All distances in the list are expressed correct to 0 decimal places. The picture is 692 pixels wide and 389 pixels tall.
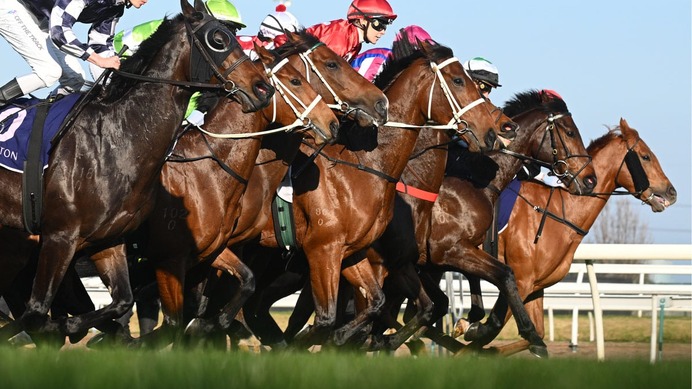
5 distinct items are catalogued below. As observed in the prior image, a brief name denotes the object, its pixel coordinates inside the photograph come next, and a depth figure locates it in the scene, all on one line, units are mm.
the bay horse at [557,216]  18906
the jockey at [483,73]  19094
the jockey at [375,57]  17391
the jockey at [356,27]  17297
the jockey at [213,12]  15242
